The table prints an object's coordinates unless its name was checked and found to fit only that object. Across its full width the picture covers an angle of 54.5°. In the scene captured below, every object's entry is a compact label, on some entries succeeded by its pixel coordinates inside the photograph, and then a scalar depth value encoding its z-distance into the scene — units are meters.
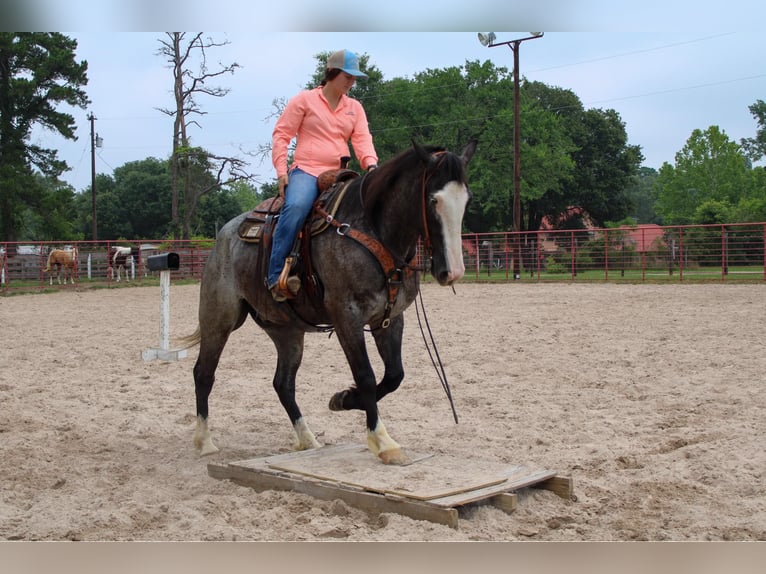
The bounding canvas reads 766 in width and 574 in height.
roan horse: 3.96
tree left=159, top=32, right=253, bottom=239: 28.73
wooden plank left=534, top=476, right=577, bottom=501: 4.04
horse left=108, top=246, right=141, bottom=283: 26.62
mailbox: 7.46
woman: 4.66
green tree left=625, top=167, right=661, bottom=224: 92.62
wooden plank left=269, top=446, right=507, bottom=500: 3.78
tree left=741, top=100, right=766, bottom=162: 64.12
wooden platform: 3.65
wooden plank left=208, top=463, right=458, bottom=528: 3.52
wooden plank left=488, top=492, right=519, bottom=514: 3.74
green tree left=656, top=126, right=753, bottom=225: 51.06
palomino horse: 24.83
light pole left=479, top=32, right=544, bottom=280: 30.25
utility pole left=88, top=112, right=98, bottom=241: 42.88
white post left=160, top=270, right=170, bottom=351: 9.16
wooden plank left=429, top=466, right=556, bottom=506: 3.58
